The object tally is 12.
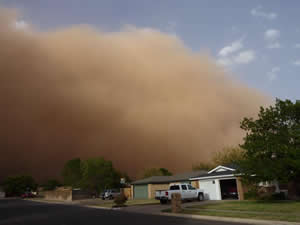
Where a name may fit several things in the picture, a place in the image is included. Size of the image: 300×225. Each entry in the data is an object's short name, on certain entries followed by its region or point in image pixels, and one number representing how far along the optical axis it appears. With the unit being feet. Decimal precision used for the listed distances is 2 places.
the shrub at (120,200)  95.76
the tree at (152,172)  298.88
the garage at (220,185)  105.26
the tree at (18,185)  367.25
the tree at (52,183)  501.89
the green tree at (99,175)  254.06
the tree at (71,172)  358.02
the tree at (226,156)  225.97
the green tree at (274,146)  72.08
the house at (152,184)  150.87
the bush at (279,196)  92.79
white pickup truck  101.50
